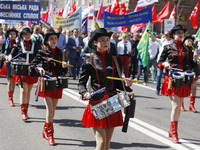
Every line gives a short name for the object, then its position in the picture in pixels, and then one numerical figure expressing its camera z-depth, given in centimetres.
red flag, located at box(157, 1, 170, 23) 2031
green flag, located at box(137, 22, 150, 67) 1398
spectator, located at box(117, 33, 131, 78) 1348
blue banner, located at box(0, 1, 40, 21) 1334
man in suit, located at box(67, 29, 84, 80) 1583
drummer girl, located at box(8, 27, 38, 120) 779
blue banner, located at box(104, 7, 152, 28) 1414
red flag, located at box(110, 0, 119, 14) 2066
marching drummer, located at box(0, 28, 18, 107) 945
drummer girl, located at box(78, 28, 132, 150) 441
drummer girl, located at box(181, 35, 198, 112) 928
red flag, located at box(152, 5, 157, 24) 1920
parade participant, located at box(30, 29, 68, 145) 620
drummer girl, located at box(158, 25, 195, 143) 642
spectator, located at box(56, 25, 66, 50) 1571
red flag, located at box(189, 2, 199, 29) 2132
